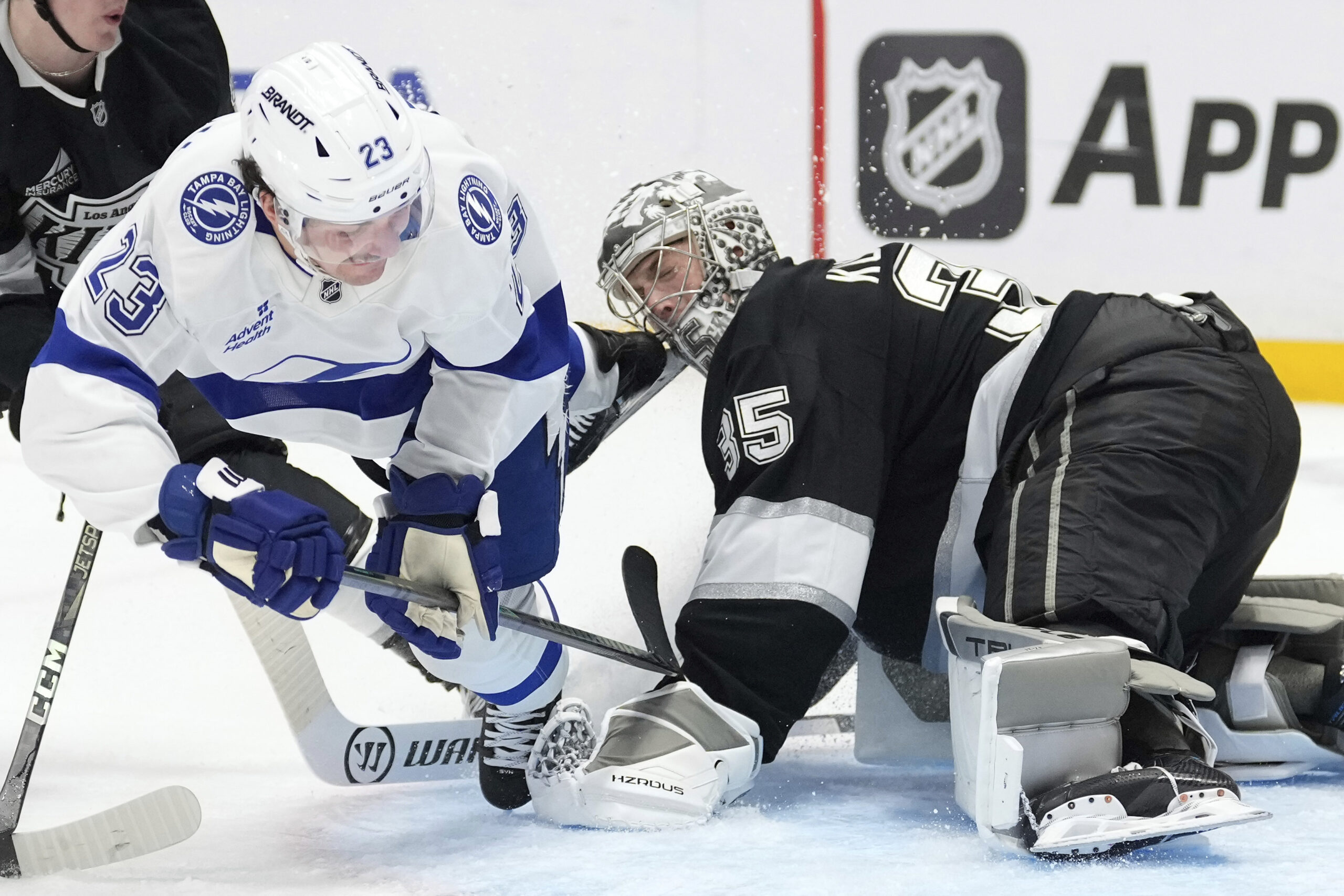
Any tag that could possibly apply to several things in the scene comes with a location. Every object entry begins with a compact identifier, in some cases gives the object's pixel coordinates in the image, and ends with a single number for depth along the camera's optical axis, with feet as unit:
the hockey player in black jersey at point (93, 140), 34.96
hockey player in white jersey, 32.82
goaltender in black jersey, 33.29
